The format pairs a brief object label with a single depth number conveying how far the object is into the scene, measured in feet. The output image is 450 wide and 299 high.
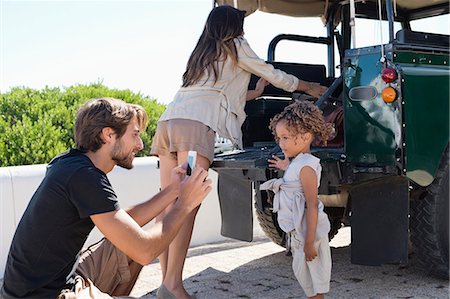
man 9.07
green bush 24.97
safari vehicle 13.15
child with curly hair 11.89
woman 13.62
